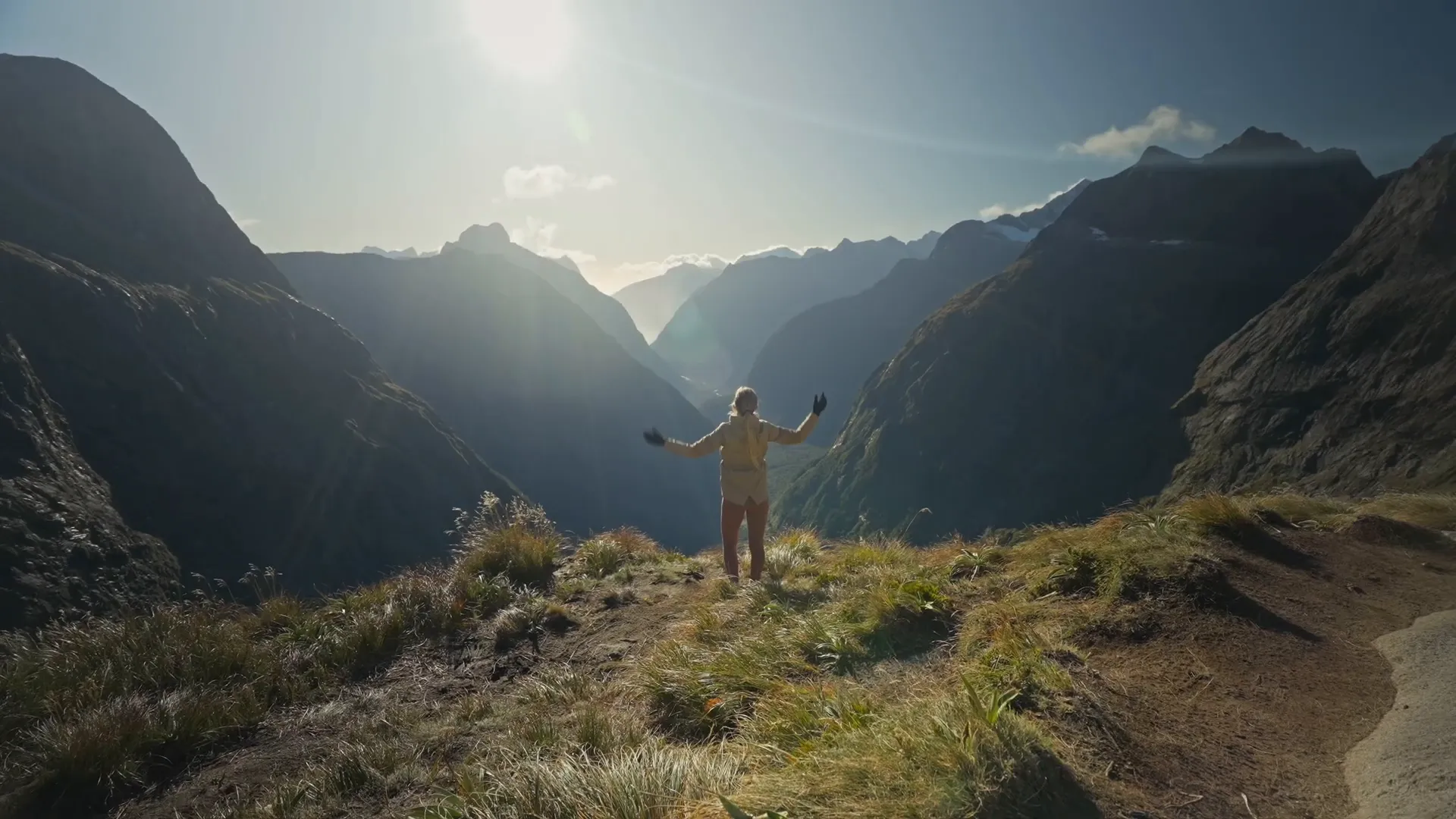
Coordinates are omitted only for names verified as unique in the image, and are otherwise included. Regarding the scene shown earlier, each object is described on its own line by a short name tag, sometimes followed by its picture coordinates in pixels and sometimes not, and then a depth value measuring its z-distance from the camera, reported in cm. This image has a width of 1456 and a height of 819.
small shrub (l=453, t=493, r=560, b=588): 866
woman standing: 789
